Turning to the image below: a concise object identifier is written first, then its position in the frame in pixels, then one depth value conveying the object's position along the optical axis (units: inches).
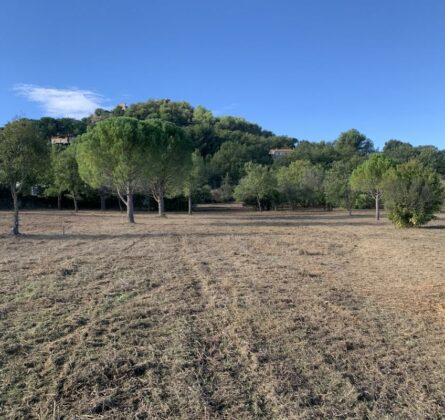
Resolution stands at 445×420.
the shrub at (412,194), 928.3
